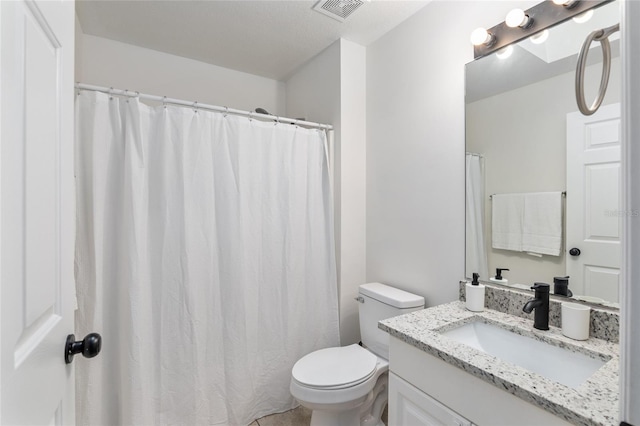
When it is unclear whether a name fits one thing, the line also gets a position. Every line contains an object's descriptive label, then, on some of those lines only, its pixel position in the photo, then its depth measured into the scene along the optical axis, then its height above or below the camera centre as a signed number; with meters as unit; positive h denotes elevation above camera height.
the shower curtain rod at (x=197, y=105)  1.52 +0.62
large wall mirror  1.10 +0.22
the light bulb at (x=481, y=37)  1.43 +0.82
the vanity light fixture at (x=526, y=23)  1.21 +0.81
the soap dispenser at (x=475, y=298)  1.40 -0.39
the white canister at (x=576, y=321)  1.08 -0.38
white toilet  1.48 -0.82
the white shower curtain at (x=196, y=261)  1.54 -0.27
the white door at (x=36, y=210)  0.49 +0.01
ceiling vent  1.72 +1.18
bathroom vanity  0.77 -0.48
